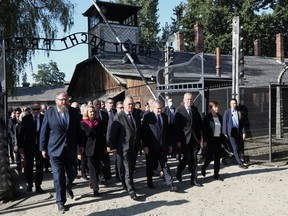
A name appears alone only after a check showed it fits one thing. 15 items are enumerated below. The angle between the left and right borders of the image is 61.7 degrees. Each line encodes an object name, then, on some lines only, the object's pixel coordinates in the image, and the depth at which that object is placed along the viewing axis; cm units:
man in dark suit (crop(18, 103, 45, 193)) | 519
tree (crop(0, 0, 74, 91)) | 1054
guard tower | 1772
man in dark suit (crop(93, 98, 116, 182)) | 513
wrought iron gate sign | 723
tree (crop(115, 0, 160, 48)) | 3785
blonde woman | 472
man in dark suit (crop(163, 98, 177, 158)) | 526
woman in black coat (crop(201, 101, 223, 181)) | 548
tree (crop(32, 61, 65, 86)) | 7488
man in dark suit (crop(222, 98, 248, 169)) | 631
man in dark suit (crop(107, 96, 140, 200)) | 464
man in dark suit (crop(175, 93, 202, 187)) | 516
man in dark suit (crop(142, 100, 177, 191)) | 494
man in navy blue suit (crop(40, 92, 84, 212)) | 410
